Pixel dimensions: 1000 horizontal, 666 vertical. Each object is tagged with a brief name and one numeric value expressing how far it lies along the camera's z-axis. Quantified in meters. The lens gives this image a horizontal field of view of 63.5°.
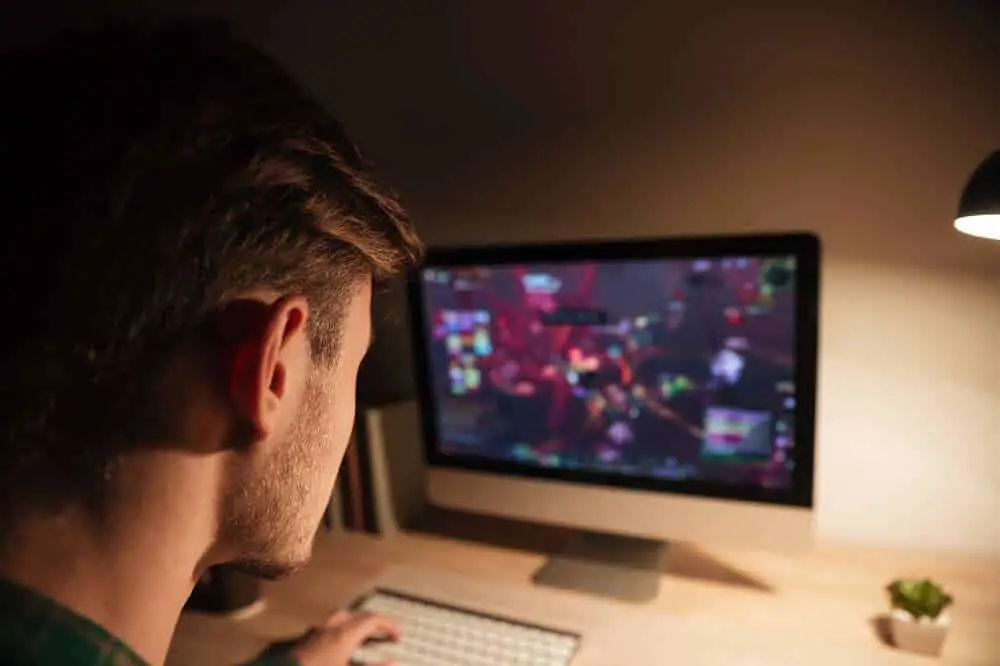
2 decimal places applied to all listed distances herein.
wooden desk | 1.06
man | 0.54
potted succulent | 1.02
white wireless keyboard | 1.05
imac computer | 1.10
